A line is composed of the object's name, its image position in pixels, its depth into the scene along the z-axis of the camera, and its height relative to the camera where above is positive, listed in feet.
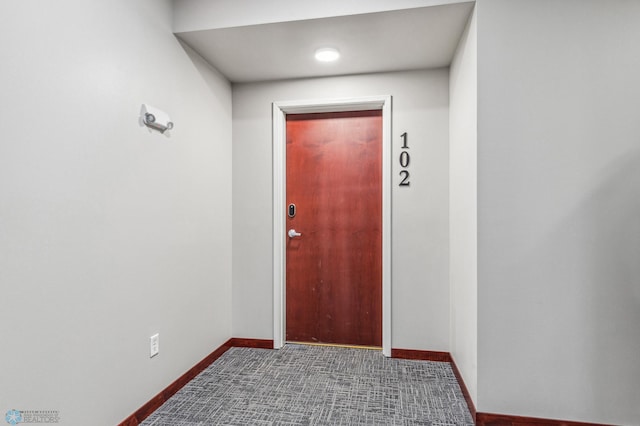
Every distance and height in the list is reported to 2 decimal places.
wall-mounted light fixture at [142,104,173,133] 6.14 +1.59
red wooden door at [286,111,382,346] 9.21 -0.54
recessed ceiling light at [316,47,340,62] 7.70 +3.38
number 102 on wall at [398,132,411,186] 8.76 +1.13
